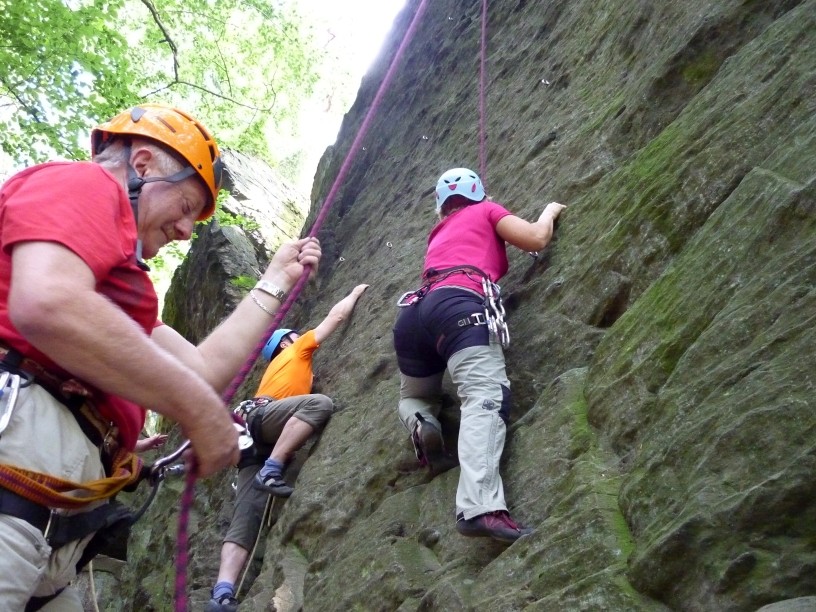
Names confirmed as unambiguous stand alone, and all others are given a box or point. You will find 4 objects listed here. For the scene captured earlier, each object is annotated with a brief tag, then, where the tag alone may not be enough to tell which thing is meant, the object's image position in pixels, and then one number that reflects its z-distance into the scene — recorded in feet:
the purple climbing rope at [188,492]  7.53
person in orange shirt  17.48
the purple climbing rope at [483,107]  21.72
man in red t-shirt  5.78
